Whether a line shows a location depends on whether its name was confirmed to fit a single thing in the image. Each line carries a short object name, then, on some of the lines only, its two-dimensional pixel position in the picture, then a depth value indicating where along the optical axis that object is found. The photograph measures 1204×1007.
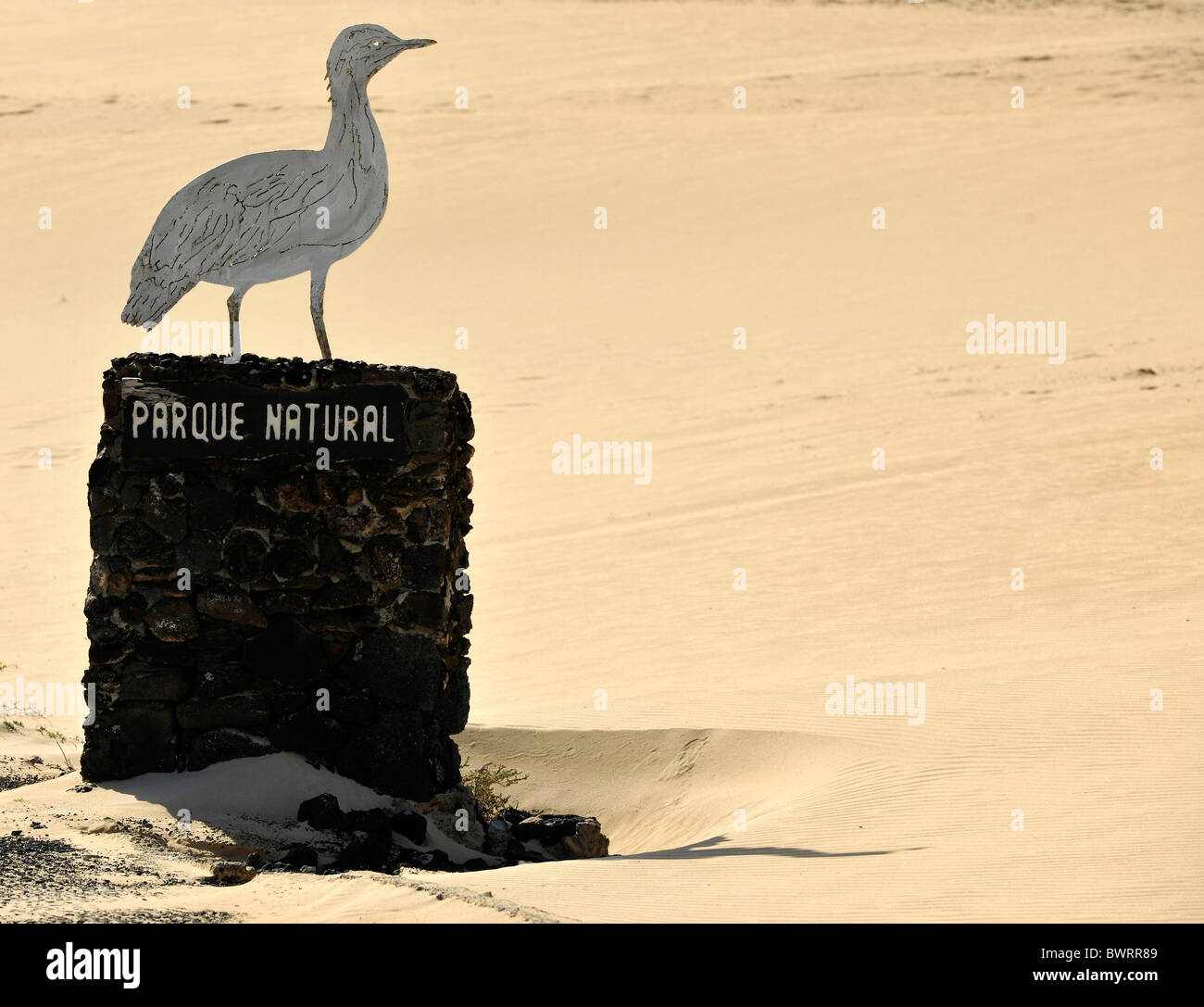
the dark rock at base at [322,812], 14.82
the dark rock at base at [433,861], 14.53
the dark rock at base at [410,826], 15.09
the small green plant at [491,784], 17.70
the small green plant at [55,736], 19.33
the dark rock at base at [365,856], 13.98
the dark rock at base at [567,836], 16.02
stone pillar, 15.30
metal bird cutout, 15.60
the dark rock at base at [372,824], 14.80
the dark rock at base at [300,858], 13.87
